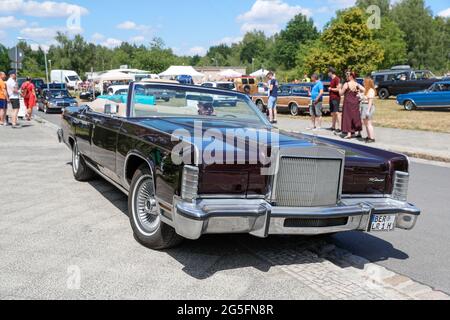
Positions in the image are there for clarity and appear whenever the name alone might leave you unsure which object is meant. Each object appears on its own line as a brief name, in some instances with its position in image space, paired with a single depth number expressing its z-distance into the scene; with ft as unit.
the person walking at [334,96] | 48.14
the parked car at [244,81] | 114.52
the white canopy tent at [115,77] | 130.62
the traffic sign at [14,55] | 64.75
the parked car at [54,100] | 80.28
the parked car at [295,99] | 74.28
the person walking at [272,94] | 59.36
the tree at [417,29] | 238.07
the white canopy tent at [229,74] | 151.94
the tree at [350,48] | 165.48
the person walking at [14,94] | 52.47
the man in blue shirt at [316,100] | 50.59
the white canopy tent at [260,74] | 173.88
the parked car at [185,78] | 124.77
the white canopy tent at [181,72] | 134.72
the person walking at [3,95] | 50.75
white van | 193.81
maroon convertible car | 11.76
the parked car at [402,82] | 97.86
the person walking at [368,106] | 41.42
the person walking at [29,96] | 61.82
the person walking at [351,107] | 42.78
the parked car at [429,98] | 75.31
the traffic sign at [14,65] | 66.72
